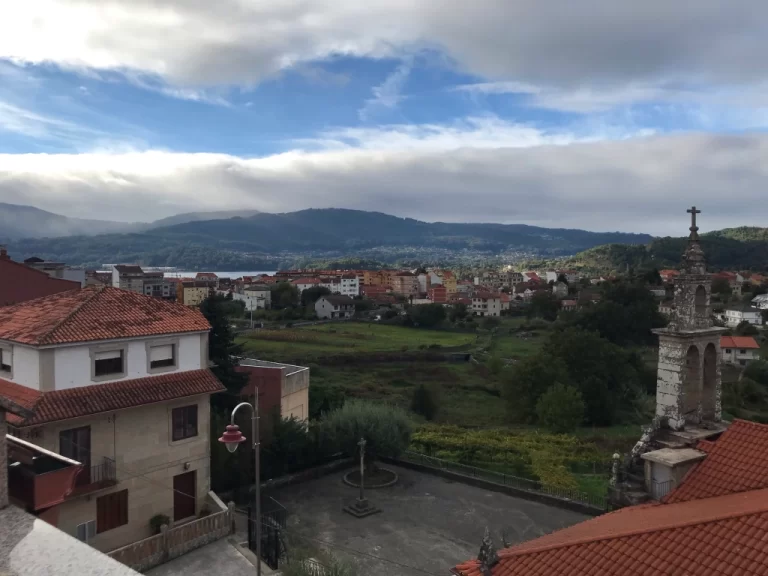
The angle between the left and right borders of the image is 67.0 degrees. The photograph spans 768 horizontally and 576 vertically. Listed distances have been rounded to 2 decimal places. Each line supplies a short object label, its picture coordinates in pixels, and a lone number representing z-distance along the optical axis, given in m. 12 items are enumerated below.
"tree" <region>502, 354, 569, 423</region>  48.34
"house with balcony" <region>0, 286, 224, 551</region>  15.57
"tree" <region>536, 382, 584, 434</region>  42.47
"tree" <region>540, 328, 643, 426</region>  49.81
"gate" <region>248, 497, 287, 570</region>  16.80
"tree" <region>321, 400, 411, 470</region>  25.58
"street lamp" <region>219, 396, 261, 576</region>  10.73
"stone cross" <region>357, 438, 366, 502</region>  21.55
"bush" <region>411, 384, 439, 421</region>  48.91
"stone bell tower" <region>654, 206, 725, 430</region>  12.86
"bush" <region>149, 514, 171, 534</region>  17.39
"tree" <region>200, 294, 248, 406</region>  30.34
